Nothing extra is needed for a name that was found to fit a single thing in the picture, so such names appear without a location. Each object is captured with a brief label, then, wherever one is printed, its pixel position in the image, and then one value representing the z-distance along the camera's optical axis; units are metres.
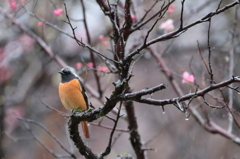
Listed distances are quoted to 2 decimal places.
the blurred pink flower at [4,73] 12.80
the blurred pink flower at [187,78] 8.54
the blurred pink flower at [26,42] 13.89
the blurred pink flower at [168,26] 9.34
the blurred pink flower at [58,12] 8.55
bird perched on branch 7.62
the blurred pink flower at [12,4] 9.70
